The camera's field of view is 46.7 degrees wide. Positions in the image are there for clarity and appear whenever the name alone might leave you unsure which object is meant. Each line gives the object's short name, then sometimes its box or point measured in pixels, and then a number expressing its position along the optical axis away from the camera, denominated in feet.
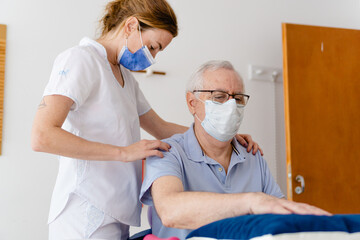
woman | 4.23
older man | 4.40
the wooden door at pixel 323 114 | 9.10
